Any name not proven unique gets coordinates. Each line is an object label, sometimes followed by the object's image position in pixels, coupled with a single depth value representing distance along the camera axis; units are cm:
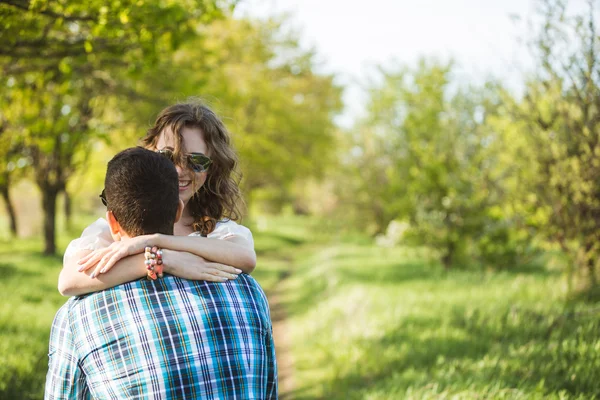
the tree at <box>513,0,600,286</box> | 591
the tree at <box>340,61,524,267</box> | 998
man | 199
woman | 206
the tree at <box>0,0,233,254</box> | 405
